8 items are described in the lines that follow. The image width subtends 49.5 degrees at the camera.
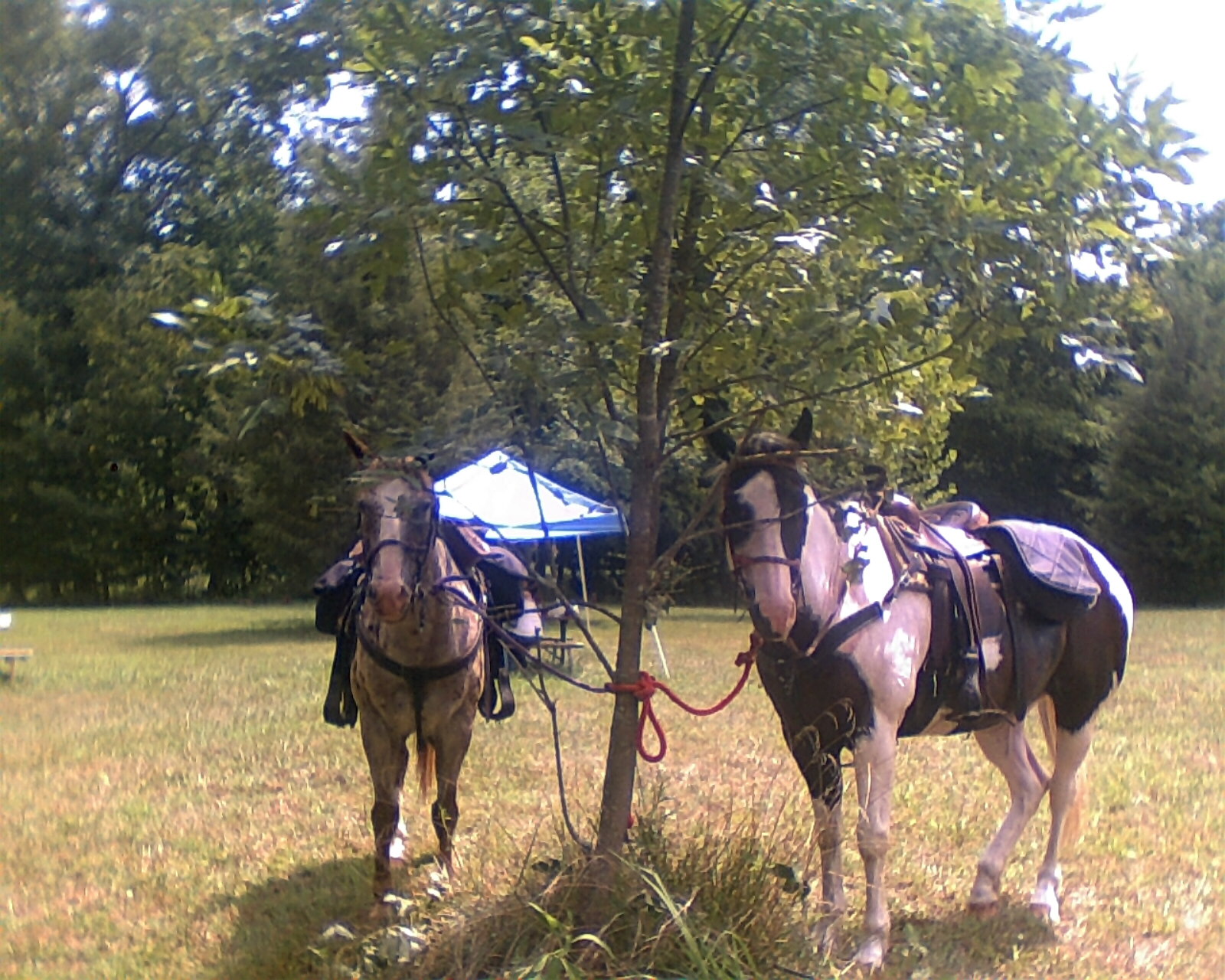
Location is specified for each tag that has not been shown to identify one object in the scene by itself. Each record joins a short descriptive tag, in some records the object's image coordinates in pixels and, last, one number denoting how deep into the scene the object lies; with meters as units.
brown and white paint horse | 4.20
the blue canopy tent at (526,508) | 12.19
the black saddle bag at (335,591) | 6.07
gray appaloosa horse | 4.97
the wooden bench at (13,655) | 14.78
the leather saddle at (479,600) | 5.90
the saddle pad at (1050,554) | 5.21
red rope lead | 4.34
